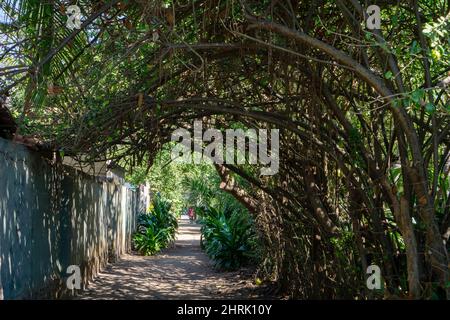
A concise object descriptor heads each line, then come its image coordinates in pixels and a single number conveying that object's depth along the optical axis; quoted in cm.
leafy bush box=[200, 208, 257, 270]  1446
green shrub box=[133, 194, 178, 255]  1888
